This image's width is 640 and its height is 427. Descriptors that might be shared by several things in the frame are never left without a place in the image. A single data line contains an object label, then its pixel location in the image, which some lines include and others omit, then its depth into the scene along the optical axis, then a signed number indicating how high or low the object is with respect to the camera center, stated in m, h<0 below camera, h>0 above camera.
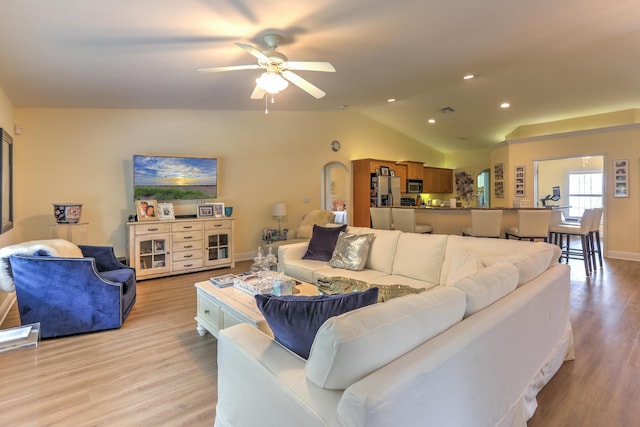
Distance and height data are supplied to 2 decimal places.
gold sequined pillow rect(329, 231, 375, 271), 3.45 -0.51
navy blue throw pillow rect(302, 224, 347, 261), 3.90 -0.46
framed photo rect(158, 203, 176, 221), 5.14 -0.08
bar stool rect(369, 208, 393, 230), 5.68 -0.23
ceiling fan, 2.84 +1.25
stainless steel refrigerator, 7.57 +0.36
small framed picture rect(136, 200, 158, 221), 4.96 -0.04
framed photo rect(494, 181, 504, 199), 7.74 +0.35
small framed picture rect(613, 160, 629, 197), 5.97 +0.48
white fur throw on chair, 2.81 -0.39
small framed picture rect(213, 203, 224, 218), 5.64 -0.06
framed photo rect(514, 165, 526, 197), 7.25 +0.52
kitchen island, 5.15 -0.22
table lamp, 6.25 -0.05
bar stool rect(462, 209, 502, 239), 4.69 -0.26
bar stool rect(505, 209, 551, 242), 4.55 -0.27
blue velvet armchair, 2.80 -0.78
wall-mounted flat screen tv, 5.10 +0.49
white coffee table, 2.26 -0.77
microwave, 8.59 +0.53
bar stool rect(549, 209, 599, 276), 4.82 -0.41
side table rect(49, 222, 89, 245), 4.28 -0.32
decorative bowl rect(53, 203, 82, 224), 4.32 -0.06
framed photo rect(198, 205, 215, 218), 5.49 -0.07
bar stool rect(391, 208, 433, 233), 5.20 -0.26
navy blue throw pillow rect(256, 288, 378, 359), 1.29 -0.43
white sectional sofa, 1.02 -0.60
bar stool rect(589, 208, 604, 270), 5.01 -0.40
